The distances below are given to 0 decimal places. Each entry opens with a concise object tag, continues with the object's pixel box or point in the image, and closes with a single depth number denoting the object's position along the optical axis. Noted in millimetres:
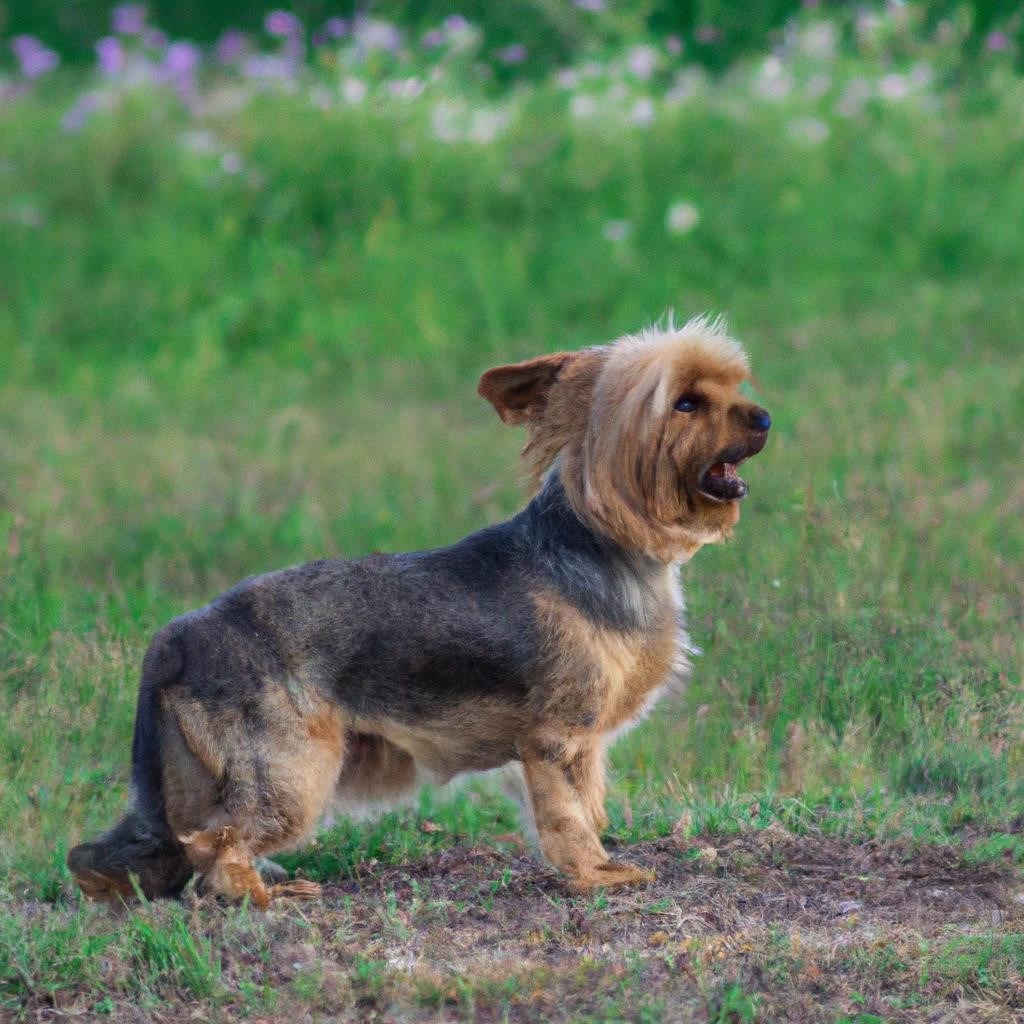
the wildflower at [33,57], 16625
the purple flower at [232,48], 16703
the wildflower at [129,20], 17883
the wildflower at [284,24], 17242
